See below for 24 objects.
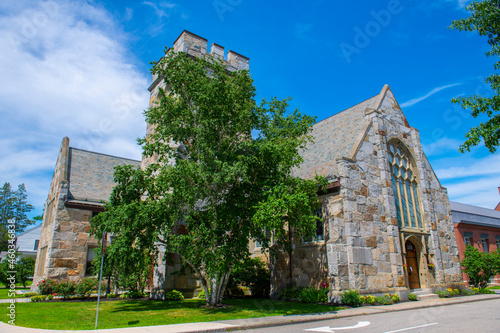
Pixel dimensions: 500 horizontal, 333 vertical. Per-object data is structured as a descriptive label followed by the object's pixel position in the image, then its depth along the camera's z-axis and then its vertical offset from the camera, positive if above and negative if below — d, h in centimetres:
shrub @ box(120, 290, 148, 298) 1678 -238
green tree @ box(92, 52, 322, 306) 1194 +269
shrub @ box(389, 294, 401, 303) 1466 -239
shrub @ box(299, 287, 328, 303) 1449 -226
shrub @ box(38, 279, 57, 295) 1695 -196
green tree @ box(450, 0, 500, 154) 1202 +636
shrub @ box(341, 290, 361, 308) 1330 -218
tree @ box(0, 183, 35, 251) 5878 +815
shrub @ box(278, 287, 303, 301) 1581 -231
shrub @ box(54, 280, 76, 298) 1677 -205
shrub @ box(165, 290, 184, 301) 1578 -234
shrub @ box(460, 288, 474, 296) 1826 -269
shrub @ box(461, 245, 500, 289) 1948 -128
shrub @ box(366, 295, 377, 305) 1386 -230
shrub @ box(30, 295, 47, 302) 1588 -239
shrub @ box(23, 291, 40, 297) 1791 -248
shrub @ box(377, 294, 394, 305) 1418 -240
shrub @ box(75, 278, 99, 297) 1683 -198
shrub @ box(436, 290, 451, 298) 1688 -256
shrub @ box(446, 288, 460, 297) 1744 -256
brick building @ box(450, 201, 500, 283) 3053 +138
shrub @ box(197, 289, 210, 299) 1681 -247
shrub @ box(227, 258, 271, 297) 1819 -185
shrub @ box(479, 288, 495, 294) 1975 -285
